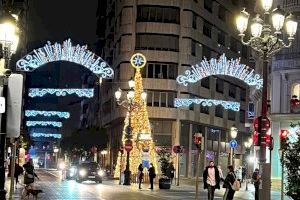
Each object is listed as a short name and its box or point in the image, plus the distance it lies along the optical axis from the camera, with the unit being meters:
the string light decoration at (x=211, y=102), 55.48
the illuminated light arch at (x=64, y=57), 36.72
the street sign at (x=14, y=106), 10.83
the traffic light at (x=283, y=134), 22.83
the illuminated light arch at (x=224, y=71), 38.62
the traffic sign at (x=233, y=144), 42.06
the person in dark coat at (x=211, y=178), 26.55
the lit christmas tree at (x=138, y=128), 49.22
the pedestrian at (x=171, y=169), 45.01
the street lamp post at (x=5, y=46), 13.84
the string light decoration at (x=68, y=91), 46.28
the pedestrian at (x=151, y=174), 40.88
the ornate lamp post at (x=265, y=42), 18.73
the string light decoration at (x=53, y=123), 140.68
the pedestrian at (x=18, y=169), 35.62
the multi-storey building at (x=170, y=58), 77.50
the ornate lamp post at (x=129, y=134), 43.89
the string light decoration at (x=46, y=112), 93.12
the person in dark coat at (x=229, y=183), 24.97
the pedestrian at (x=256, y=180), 29.22
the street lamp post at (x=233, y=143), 42.19
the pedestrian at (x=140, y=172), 41.55
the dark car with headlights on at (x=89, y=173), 50.09
